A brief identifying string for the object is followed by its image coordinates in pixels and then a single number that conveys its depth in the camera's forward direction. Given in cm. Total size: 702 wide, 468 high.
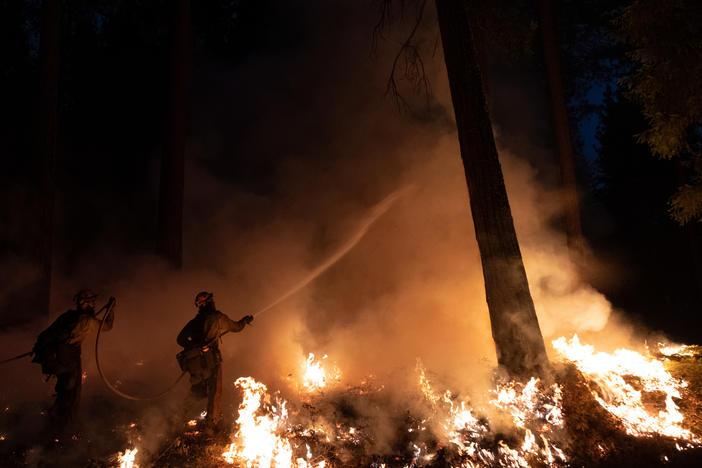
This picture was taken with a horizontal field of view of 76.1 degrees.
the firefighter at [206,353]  569
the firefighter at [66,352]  559
